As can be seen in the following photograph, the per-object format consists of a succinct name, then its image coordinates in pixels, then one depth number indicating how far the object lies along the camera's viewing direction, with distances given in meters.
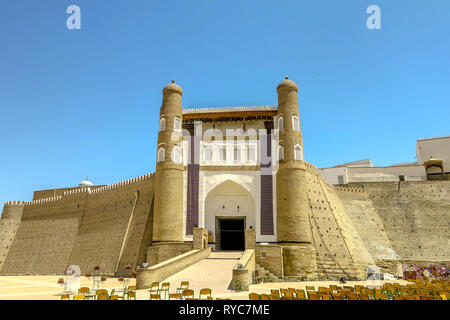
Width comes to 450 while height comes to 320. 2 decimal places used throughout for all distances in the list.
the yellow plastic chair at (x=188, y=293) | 9.13
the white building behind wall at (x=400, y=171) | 35.81
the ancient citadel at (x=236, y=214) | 20.64
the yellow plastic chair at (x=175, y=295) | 8.27
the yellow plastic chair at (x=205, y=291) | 9.53
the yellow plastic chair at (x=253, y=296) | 7.49
